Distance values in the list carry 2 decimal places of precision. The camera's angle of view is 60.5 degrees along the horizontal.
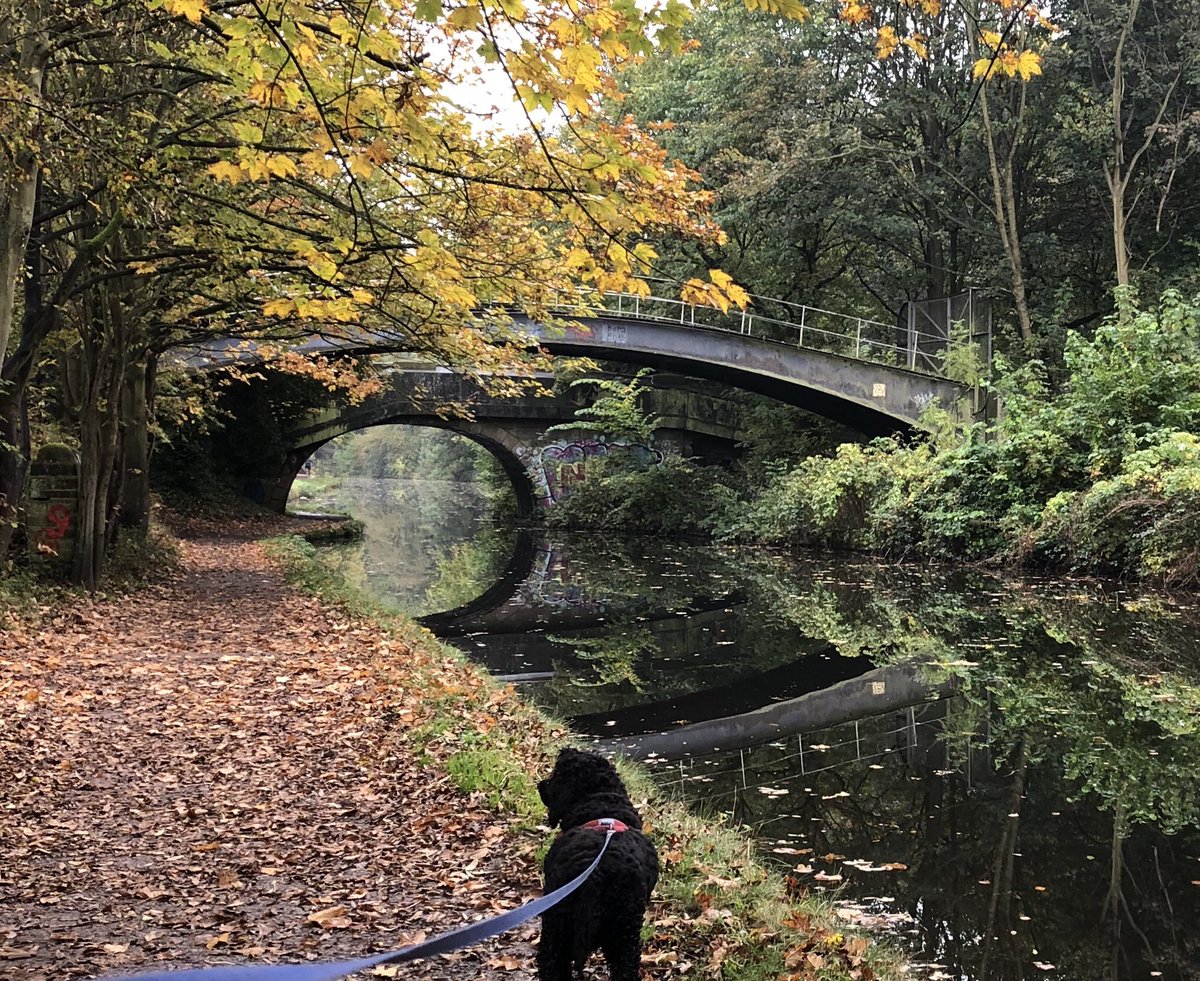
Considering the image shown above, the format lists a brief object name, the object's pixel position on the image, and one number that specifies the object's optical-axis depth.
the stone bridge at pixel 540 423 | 33.91
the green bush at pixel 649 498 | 31.77
